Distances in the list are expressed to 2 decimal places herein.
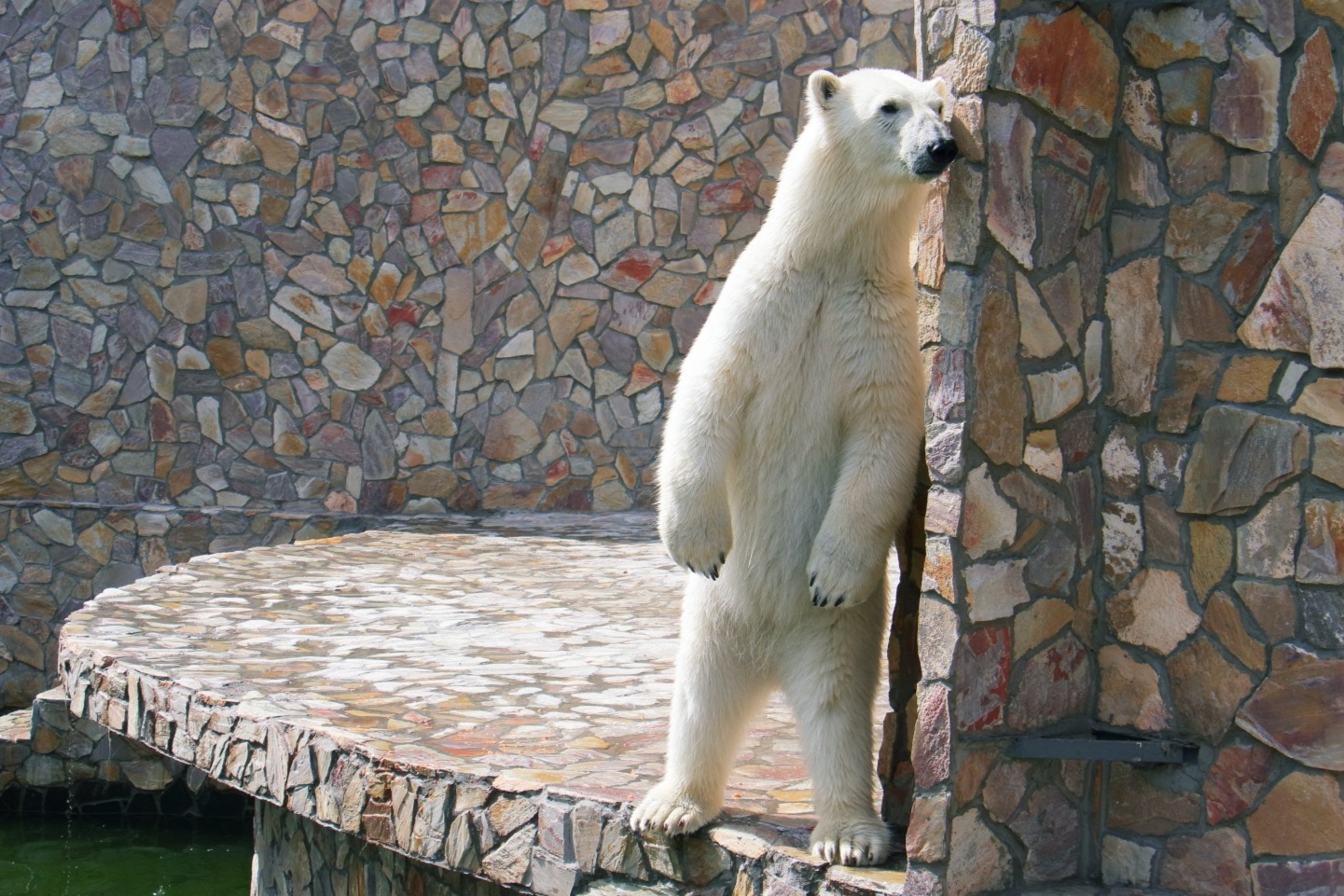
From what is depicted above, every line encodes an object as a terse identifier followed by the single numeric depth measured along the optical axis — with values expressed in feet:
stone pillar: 18.44
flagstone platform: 23.04
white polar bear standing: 19.77
